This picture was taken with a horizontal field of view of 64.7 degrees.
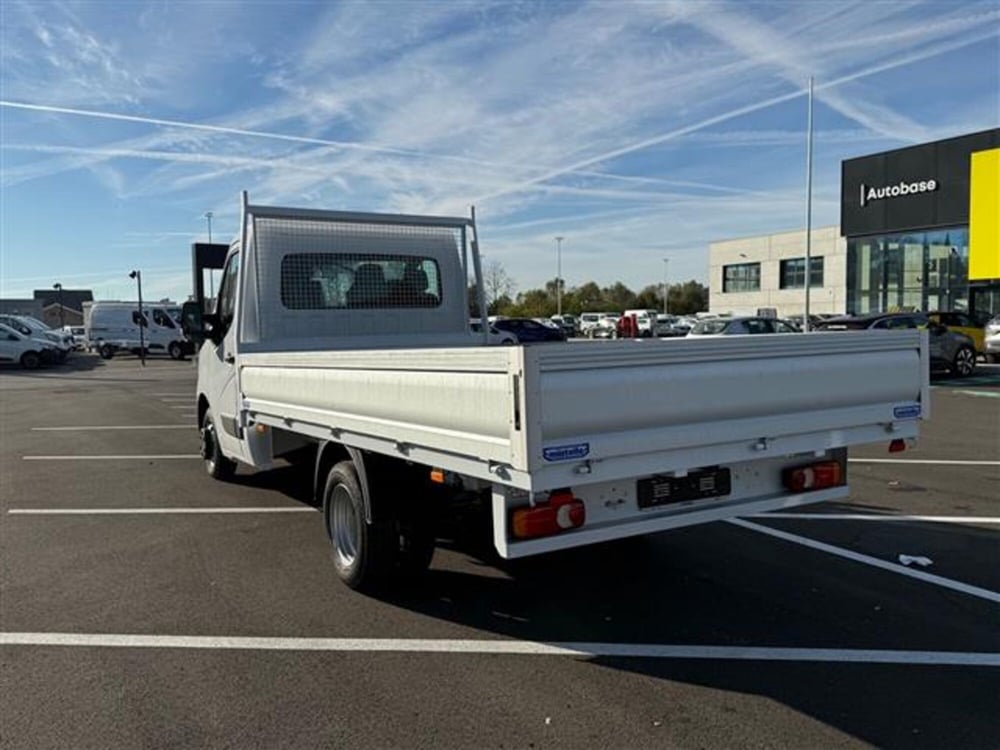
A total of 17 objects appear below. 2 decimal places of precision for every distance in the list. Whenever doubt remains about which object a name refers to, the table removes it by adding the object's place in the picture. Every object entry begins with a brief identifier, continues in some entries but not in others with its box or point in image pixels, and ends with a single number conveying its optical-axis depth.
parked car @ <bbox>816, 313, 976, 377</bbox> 19.80
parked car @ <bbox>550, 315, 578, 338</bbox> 52.36
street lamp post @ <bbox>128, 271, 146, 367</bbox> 35.13
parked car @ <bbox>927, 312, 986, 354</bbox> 23.52
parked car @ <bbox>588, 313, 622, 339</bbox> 47.98
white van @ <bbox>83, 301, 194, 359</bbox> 40.12
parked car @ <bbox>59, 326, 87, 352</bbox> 52.48
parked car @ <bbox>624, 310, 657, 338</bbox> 40.30
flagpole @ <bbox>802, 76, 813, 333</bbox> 36.06
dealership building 31.97
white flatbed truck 3.34
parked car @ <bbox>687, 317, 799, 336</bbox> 18.73
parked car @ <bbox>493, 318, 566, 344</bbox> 30.77
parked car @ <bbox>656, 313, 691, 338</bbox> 44.53
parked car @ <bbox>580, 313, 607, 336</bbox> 56.75
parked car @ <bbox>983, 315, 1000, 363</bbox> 22.20
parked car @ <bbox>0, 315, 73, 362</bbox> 33.12
